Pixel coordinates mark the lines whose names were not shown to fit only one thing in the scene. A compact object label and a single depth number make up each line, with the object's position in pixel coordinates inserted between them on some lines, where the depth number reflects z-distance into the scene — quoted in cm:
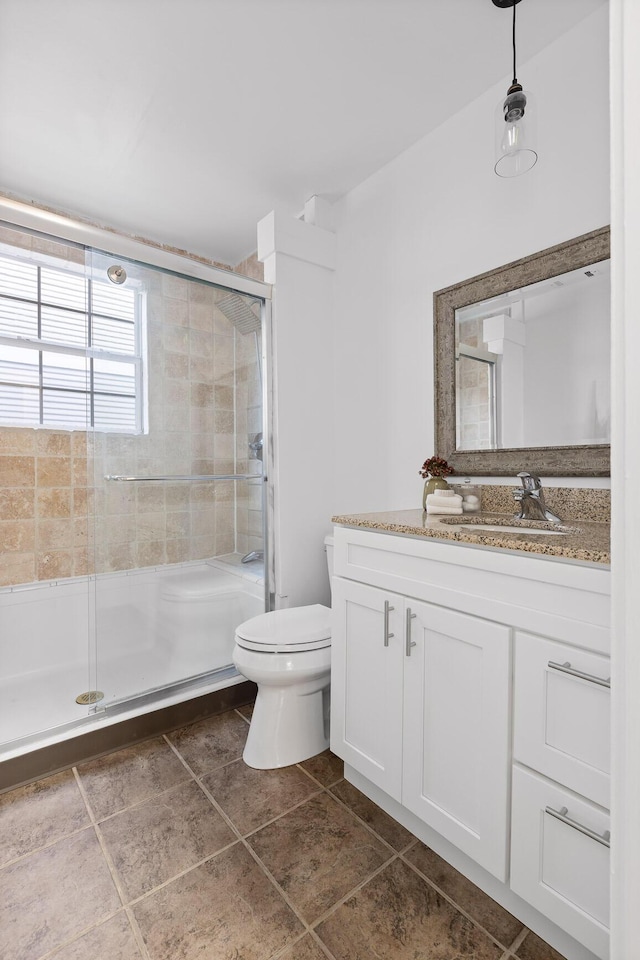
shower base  187
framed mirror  153
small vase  184
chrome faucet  156
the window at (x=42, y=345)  249
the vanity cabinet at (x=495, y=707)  98
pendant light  131
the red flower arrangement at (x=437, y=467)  190
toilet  170
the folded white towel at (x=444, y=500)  173
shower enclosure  191
